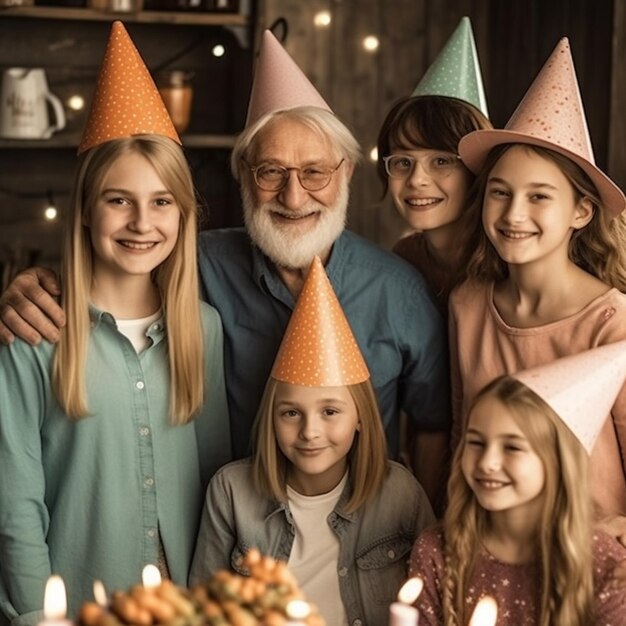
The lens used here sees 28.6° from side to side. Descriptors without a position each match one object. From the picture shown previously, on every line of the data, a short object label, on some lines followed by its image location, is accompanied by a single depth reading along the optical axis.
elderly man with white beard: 2.32
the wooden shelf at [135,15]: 3.46
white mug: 3.48
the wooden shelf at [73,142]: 3.50
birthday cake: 1.21
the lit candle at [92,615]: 1.20
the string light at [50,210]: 3.80
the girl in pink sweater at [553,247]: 2.06
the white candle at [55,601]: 1.31
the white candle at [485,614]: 1.44
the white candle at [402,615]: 1.26
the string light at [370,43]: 3.83
